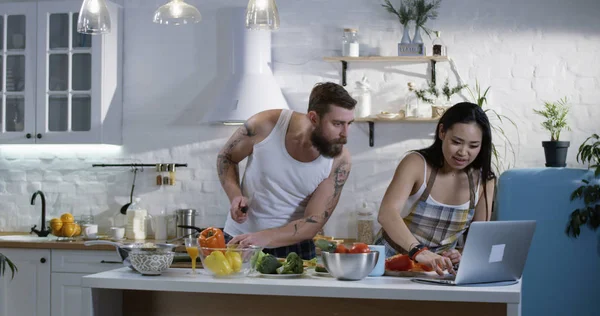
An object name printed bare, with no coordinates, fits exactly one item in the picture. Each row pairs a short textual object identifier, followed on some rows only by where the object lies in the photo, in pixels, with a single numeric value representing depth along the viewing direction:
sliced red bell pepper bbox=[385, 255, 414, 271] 3.05
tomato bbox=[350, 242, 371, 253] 2.78
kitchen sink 5.64
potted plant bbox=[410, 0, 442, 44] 5.48
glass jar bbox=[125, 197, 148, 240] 5.77
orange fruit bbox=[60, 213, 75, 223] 5.71
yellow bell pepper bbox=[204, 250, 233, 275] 2.87
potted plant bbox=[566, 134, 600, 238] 4.68
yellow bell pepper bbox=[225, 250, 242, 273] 2.88
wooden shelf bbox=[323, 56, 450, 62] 5.44
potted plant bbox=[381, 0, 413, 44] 5.50
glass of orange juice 3.01
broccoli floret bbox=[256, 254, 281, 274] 2.94
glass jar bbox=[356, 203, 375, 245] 5.48
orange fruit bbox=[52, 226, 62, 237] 5.68
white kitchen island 2.64
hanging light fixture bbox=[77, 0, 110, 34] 3.49
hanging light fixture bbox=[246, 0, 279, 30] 3.33
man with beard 3.77
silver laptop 2.62
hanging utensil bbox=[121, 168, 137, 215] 5.96
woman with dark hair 3.50
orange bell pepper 2.99
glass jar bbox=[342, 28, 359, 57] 5.54
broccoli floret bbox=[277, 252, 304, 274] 2.92
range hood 5.53
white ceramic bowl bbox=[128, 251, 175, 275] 2.91
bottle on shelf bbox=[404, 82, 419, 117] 5.45
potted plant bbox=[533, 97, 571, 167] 5.08
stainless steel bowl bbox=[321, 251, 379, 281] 2.77
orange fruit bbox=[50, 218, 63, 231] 5.68
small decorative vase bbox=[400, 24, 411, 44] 5.50
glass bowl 2.88
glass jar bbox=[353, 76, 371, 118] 5.52
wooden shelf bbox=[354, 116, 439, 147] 5.39
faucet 5.84
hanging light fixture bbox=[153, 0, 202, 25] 3.58
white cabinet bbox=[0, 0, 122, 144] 5.85
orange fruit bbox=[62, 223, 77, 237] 5.68
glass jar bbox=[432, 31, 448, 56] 5.41
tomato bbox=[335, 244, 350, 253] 2.77
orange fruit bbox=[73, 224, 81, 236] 5.73
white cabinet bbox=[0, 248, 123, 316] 5.48
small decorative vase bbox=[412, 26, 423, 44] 5.48
